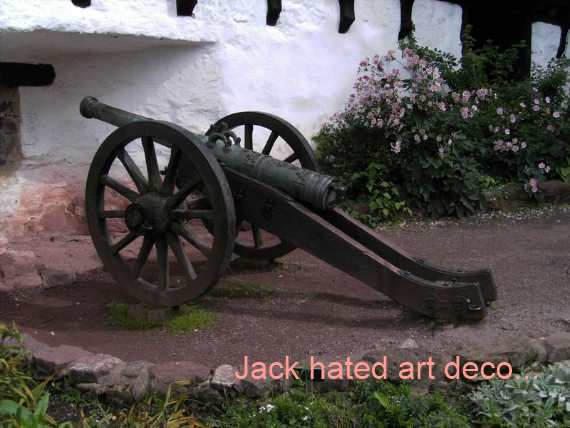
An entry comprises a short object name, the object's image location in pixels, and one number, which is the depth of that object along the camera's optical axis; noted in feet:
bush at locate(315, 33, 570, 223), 18.15
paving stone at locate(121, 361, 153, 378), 8.95
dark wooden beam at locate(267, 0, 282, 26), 18.47
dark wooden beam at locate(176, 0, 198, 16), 16.24
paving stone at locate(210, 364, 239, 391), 8.61
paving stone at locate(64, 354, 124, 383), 9.06
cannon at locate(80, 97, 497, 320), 10.22
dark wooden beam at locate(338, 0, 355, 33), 20.33
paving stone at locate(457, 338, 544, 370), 8.77
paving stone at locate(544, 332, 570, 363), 9.06
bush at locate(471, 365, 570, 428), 7.74
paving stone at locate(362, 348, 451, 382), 8.59
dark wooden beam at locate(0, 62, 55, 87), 16.28
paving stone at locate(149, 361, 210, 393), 8.79
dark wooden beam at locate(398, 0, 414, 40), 22.04
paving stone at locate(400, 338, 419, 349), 9.52
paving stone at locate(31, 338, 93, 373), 9.37
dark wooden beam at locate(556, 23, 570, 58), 28.04
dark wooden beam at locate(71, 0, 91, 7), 14.39
